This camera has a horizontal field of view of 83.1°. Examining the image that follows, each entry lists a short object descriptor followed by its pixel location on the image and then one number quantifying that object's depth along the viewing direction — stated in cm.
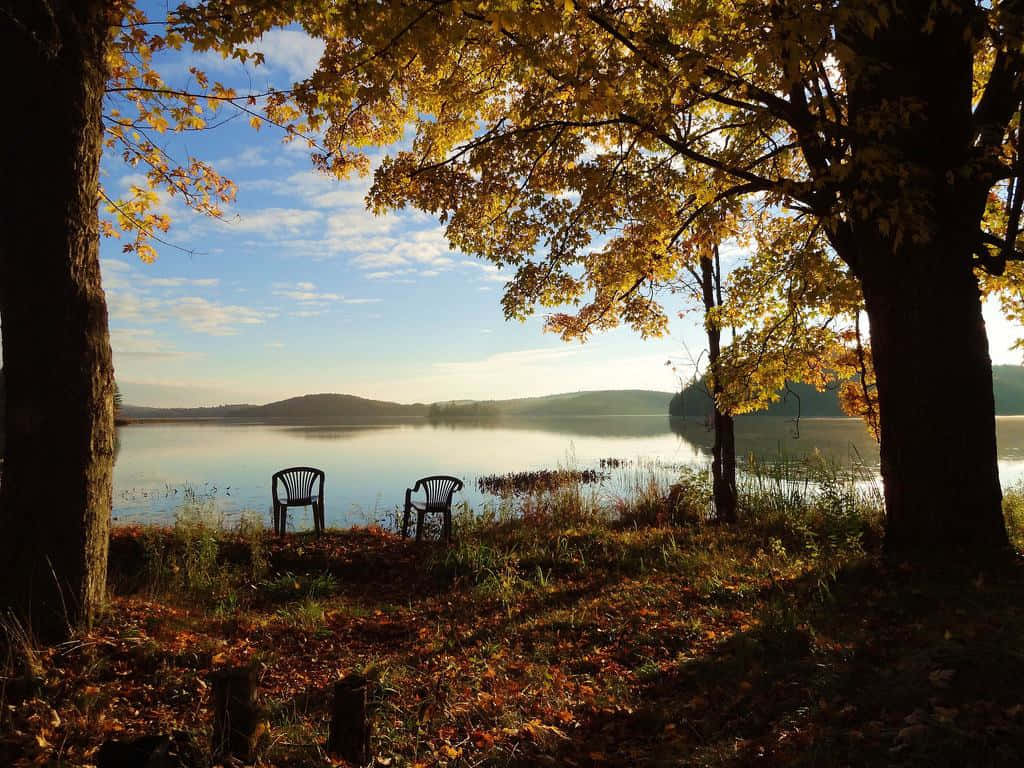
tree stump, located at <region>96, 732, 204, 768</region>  227
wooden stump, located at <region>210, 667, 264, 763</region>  270
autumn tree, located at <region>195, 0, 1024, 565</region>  464
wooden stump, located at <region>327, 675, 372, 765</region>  275
